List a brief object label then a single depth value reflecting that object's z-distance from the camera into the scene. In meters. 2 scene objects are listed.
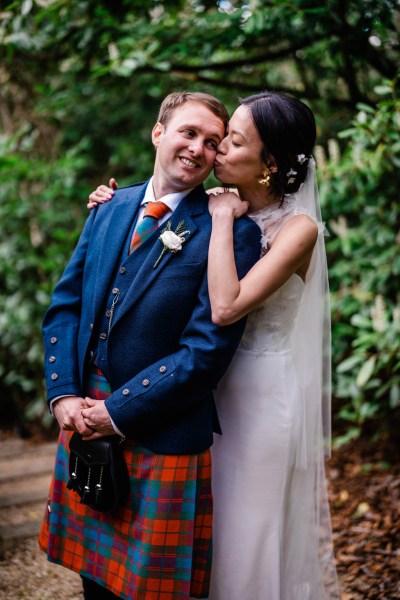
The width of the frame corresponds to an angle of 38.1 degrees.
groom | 1.64
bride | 1.75
